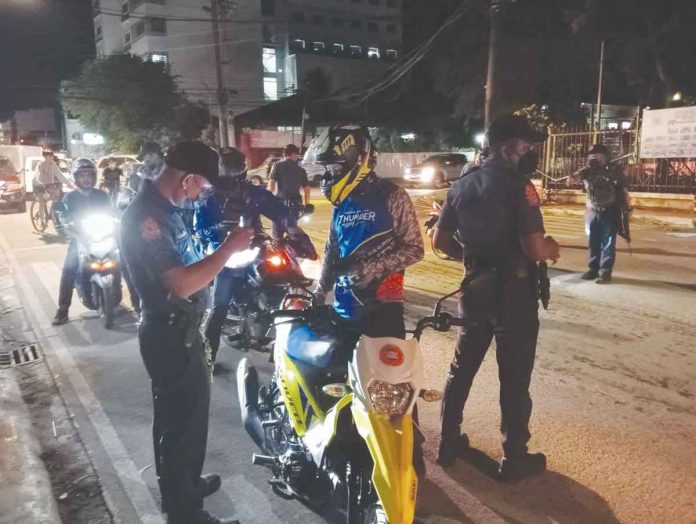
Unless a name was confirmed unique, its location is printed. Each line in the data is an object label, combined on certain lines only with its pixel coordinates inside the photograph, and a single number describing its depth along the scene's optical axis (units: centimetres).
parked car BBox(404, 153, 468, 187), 2766
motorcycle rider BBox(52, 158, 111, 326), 704
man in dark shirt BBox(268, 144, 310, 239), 1050
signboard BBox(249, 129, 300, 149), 4388
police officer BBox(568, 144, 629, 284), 798
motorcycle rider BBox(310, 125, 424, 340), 346
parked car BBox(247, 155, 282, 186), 3192
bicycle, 1350
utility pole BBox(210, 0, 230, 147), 2550
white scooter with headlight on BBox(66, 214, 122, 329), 696
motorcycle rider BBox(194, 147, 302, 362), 537
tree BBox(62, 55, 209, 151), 3947
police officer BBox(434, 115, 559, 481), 335
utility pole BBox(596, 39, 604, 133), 2079
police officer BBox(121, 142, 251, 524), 274
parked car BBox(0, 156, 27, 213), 1962
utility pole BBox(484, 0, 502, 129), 1341
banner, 1449
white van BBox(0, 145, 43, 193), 2755
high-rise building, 5406
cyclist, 1322
